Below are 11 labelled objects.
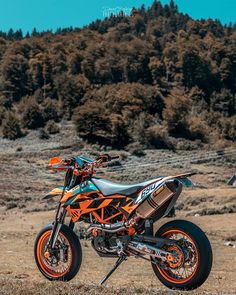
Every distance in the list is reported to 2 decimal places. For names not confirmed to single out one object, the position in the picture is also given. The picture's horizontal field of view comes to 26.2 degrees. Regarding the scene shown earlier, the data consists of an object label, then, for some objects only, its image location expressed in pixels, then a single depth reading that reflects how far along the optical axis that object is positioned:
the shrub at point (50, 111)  83.62
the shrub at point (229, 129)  86.79
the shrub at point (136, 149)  68.81
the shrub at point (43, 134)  73.06
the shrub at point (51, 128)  75.75
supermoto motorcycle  5.27
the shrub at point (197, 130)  82.00
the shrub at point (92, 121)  74.00
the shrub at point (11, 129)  73.19
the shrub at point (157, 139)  74.00
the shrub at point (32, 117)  78.89
